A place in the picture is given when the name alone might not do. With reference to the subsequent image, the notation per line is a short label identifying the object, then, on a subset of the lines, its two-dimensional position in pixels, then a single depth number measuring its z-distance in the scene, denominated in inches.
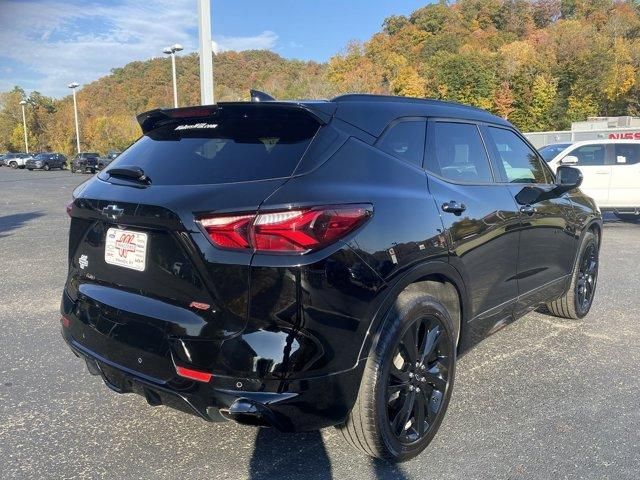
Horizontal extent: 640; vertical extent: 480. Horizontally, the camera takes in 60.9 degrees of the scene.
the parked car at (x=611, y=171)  446.9
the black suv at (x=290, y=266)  85.5
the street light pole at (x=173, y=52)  1059.5
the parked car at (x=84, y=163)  1704.8
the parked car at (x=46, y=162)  1984.5
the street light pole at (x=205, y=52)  378.3
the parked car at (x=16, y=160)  2261.3
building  861.2
